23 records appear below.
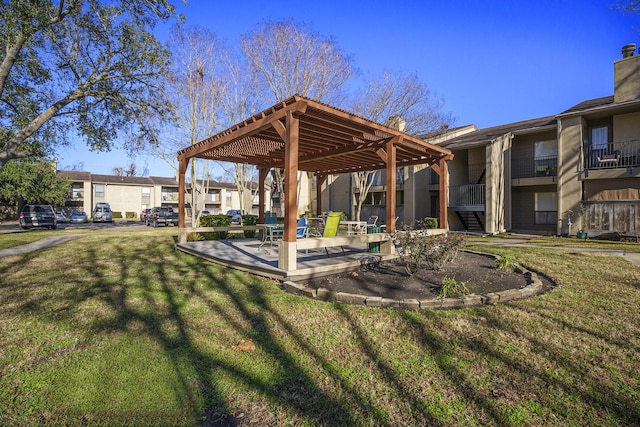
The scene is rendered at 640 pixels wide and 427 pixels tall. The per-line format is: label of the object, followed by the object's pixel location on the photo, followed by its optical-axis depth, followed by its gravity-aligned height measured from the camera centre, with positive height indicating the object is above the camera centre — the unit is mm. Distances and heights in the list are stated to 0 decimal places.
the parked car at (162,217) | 25719 -501
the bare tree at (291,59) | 16109 +8095
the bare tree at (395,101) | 18297 +6626
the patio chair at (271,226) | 9330 -454
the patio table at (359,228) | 10915 -647
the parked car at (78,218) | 31422 -701
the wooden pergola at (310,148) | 6012 +2070
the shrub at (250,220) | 14845 -437
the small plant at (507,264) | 6695 -1162
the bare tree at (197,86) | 14867 +6181
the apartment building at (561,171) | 13234 +1935
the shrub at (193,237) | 11797 -997
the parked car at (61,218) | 33722 -757
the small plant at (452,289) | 4766 -1237
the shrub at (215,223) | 12344 -494
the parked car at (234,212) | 38228 -129
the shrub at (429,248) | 6188 -744
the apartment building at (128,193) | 41375 +2638
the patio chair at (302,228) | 8031 -440
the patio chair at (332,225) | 7648 -350
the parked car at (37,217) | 20156 -383
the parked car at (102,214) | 32062 -301
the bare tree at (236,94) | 16250 +6422
